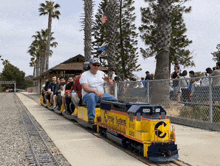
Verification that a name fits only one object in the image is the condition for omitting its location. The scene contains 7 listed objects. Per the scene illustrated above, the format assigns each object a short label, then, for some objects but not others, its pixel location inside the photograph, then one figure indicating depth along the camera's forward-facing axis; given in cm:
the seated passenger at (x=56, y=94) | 1562
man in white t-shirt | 862
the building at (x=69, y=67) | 3611
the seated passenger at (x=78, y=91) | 1027
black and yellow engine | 551
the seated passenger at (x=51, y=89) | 1712
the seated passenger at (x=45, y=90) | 1905
